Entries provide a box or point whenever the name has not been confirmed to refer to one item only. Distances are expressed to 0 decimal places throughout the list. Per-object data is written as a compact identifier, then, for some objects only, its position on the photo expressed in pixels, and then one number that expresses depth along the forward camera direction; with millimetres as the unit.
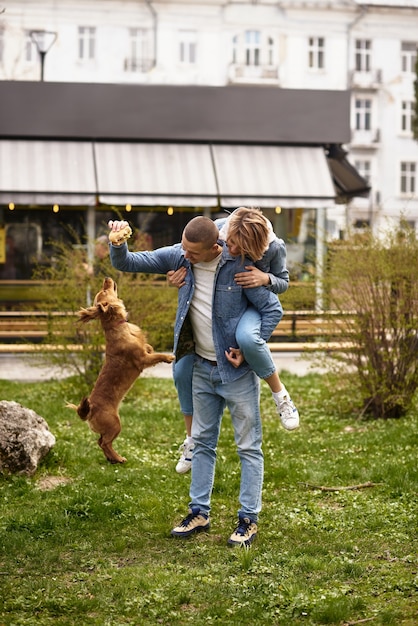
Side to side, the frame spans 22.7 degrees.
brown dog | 5848
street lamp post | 20469
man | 5594
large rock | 7223
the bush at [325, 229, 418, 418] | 9664
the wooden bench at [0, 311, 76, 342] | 11469
